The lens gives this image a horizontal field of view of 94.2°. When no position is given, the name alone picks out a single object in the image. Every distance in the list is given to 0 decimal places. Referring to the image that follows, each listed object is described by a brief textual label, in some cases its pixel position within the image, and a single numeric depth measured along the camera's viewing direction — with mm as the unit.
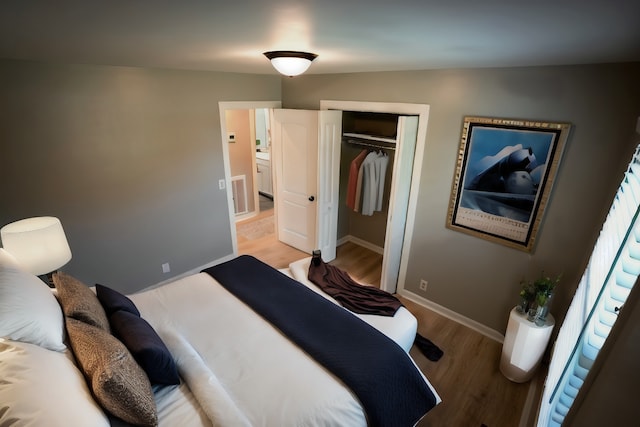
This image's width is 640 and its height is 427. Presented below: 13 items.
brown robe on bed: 2195
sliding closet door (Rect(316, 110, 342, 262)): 3406
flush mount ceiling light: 1649
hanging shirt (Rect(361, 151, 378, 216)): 3516
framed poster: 2148
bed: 1125
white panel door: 3561
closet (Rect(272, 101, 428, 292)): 2854
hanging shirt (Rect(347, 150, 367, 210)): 3615
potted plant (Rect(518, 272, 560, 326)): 2078
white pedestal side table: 2121
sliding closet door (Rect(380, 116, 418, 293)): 2707
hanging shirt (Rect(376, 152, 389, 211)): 3535
